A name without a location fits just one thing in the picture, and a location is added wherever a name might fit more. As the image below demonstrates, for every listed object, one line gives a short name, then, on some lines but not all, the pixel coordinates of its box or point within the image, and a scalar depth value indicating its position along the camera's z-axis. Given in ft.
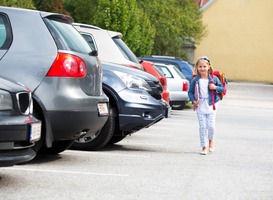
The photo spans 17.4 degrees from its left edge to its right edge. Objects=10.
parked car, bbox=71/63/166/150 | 39.88
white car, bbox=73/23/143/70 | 44.86
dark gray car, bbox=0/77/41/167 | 25.36
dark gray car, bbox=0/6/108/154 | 31.55
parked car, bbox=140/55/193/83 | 103.12
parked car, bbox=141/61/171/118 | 53.97
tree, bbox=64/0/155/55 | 137.69
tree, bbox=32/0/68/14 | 179.63
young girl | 42.45
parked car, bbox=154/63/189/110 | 87.85
